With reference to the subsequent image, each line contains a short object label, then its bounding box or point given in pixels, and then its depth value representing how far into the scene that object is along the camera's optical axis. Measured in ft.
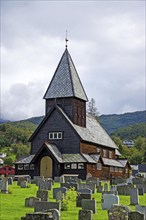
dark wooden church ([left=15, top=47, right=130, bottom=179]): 173.06
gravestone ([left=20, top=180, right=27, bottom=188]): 114.35
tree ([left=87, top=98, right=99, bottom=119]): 364.15
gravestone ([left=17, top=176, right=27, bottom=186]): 130.16
